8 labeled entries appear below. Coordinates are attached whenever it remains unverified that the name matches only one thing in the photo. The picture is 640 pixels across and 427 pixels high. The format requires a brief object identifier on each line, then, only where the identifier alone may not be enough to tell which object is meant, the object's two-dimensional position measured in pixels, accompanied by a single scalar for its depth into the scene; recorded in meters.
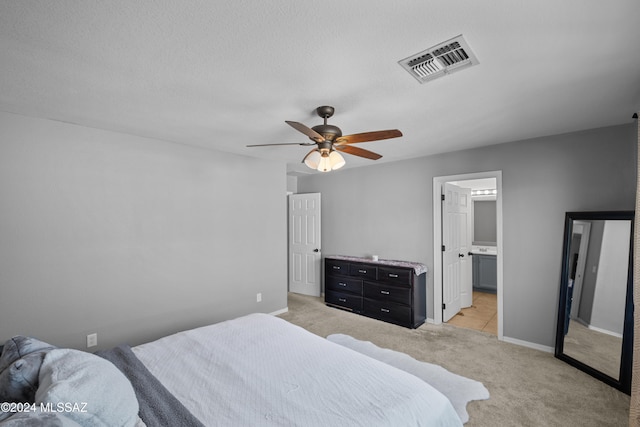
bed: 1.16
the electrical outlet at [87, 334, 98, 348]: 2.81
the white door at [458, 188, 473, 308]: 4.69
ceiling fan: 2.10
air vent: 1.58
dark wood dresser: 3.96
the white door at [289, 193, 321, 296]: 5.45
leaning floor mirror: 2.54
